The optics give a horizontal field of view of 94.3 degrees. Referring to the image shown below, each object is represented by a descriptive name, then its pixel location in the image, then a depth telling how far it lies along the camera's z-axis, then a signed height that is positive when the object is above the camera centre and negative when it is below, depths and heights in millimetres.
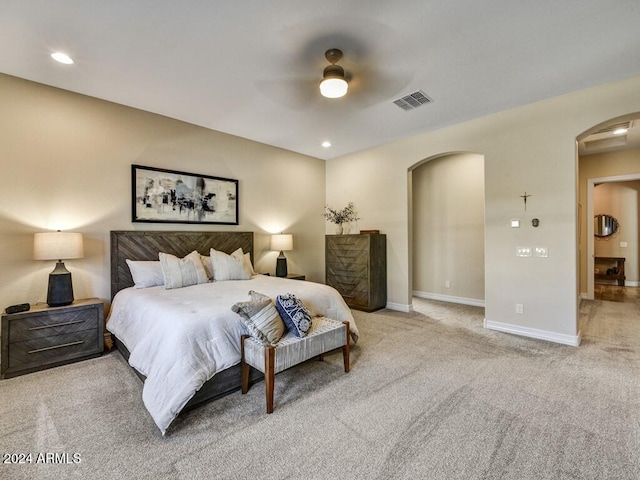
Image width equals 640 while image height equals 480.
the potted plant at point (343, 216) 5883 +457
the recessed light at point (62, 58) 2701 +1705
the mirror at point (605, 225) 7363 +281
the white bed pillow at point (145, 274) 3543 -399
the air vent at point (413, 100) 3471 +1676
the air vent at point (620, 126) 4094 +1559
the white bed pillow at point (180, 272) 3468 -377
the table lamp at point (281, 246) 5117 -114
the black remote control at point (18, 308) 2771 -630
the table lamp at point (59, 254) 2941 -127
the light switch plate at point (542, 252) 3631 -183
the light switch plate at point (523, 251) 3766 -183
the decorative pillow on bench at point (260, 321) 2316 -640
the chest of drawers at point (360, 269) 5035 -530
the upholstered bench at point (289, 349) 2156 -879
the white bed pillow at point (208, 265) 4018 -345
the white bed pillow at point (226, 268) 3922 -374
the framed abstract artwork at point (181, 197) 3912 +624
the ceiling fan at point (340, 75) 2613 +1672
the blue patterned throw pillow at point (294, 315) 2459 -645
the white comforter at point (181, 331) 2014 -758
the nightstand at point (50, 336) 2721 -928
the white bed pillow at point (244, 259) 4195 -280
